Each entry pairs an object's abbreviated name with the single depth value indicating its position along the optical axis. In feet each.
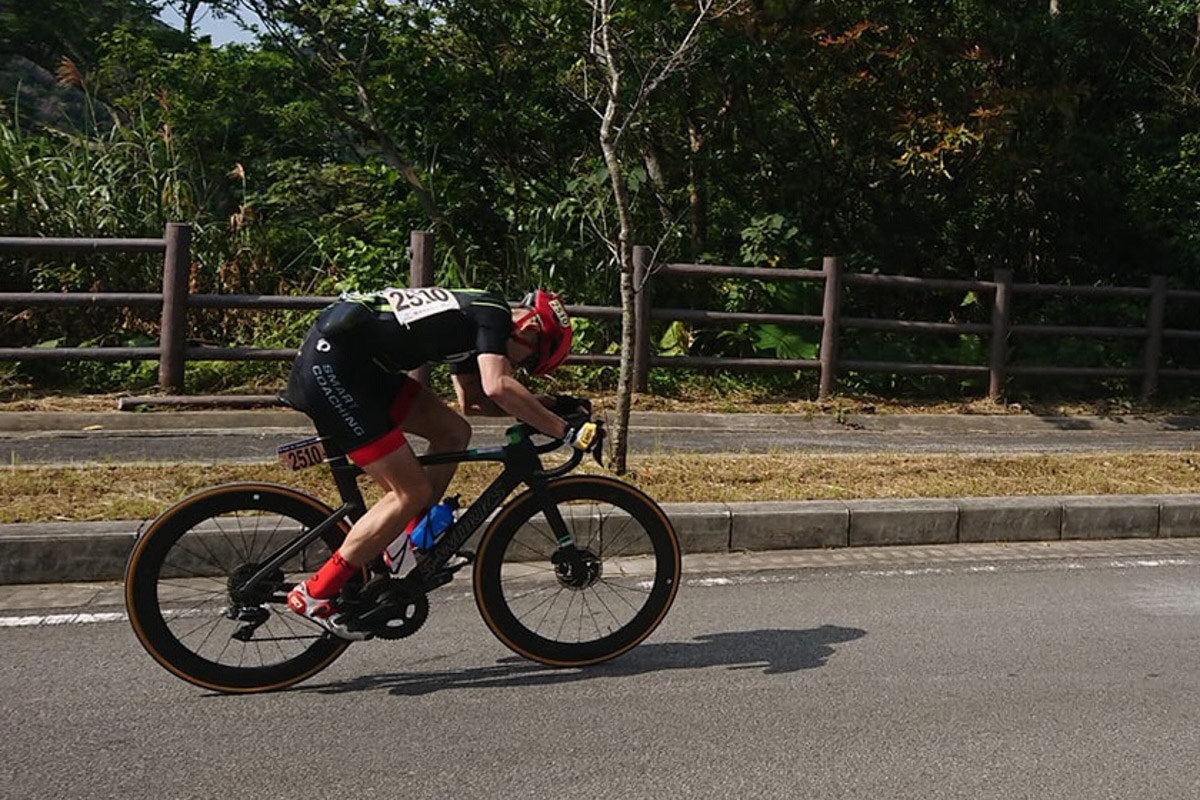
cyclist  13.50
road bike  13.69
